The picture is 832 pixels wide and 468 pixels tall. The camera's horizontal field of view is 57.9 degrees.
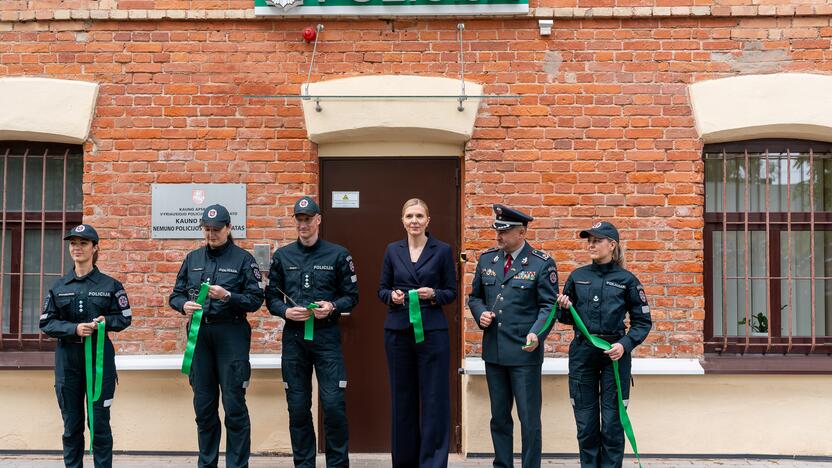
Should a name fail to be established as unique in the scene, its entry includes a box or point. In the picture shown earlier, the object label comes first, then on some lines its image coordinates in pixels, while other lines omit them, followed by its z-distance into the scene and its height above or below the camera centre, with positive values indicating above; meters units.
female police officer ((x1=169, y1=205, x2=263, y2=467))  5.02 -0.60
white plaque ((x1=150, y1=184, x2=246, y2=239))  5.96 +0.34
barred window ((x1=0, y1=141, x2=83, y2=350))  6.16 +0.20
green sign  5.89 +1.89
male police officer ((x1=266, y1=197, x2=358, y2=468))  5.03 -0.60
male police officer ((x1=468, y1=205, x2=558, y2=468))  4.84 -0.49
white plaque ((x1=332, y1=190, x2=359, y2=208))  6.12 +0.39
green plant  6.09 -0.60
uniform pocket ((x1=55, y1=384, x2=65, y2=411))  4.88 -0.95
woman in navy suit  5.04 -0.69
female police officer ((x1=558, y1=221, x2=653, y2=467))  4.88 -0.57
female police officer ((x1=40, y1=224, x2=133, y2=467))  4.88 -0.51
